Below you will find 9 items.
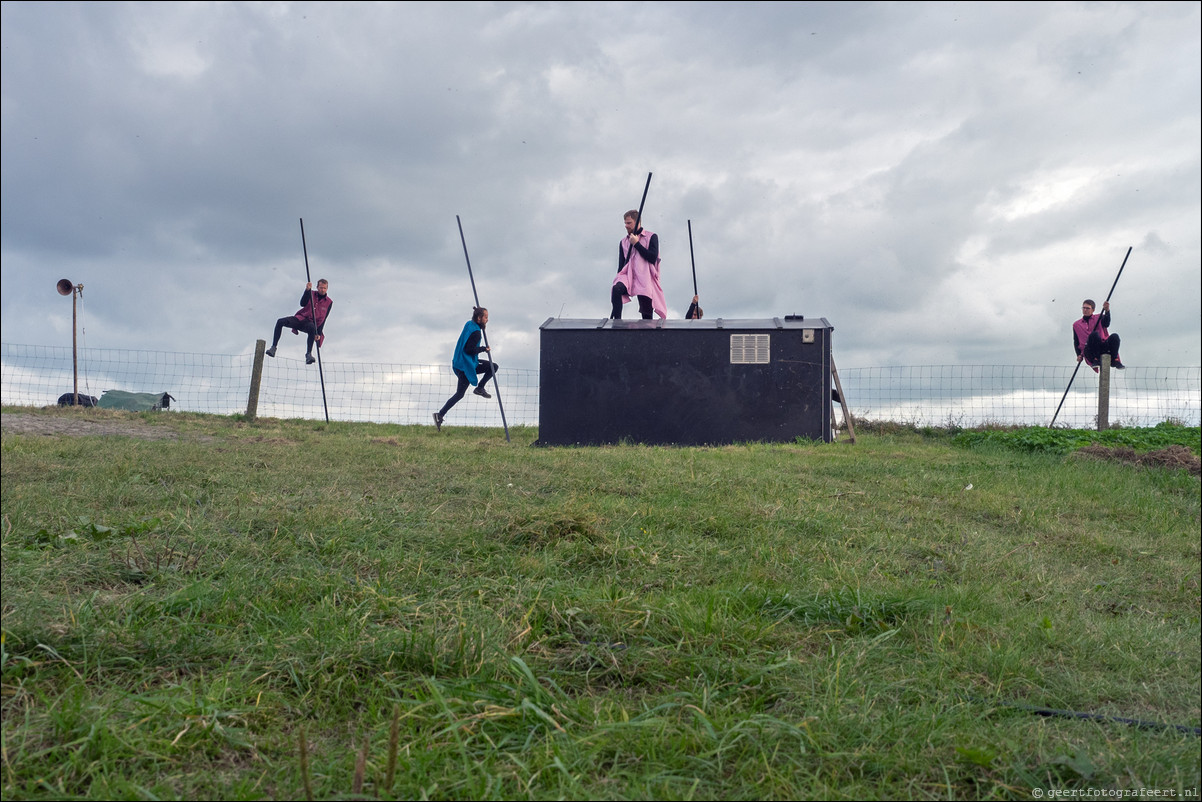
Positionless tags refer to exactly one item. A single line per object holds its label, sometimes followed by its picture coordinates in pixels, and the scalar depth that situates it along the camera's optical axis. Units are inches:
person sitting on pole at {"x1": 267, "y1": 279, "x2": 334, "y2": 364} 502.3
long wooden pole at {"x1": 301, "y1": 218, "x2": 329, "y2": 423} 502.9
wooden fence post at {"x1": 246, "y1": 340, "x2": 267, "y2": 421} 434.3
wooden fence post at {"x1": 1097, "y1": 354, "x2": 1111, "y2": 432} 461.1
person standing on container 412.8
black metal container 377.4
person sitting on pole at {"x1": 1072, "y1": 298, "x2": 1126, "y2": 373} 483.2
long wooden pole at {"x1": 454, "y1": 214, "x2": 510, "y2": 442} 412.1
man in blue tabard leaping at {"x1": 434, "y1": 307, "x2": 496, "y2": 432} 429.1
